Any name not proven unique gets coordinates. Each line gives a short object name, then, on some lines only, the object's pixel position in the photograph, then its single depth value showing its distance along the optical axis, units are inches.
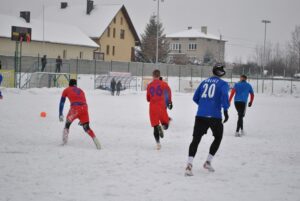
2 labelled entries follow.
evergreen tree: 2979.8
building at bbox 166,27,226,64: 4458.7
